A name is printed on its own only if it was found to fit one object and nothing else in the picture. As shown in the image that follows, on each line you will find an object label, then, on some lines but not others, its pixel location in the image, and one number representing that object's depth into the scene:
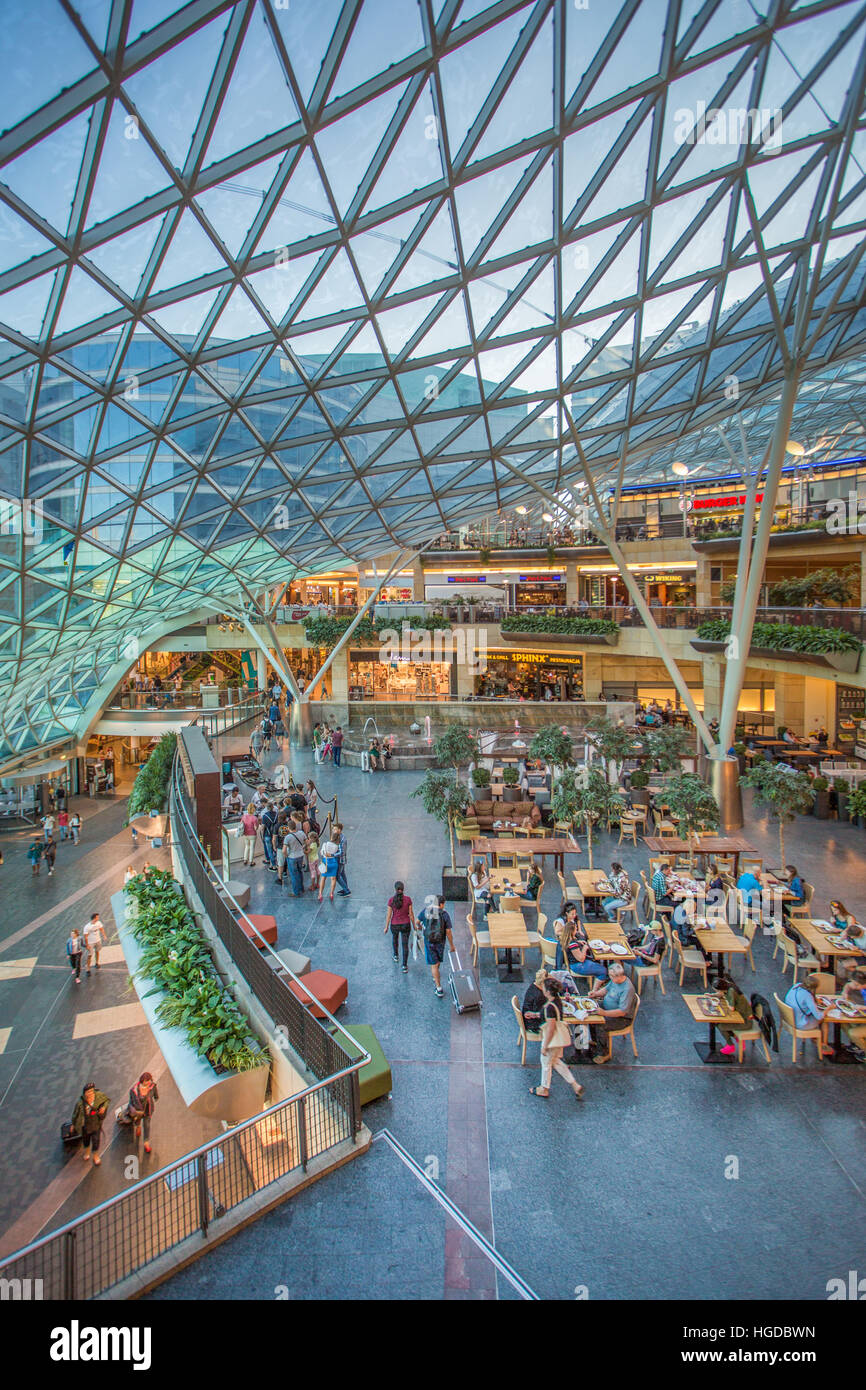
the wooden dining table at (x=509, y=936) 12.89
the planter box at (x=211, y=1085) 9.45
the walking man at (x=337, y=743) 35.19
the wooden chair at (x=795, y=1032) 10.14
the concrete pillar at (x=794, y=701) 39.66
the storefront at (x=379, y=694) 47.19
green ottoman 9.16
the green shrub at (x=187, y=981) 9.98
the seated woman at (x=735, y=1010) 10.27
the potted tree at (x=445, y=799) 18.81
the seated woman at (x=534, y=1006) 10.45
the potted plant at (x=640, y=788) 25.45
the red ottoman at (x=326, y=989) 11.55
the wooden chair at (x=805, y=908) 14.63
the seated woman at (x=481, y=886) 15.86
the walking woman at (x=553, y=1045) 9.45
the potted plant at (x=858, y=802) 20.17
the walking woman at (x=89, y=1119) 11.42
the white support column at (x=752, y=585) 21.72
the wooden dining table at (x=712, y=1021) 10.20
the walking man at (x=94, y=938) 18.19
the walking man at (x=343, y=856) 17.64
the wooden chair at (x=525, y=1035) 10.24
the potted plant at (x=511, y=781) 26.14
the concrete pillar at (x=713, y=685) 37.93
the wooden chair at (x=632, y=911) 15.63
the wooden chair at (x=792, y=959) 12.32
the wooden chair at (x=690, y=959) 12.71
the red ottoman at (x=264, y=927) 14.54
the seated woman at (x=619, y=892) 15.39
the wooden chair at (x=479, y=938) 13.14
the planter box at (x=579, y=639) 45.41
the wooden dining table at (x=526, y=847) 18.22
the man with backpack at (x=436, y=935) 12.84
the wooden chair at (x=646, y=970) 12.48
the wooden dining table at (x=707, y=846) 17.83
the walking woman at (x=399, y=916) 13.70
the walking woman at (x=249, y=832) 20.83
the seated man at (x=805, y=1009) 10.20
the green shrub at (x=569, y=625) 45.28
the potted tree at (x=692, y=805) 18.55
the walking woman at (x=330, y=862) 17.48
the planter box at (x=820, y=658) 24.33
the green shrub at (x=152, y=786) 24.67
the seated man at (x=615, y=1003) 10.40
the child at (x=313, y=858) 18.61
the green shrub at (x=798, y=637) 24.22
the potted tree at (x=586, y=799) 18.92
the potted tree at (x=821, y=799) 24.55
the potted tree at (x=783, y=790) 17.92
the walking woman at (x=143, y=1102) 11.80
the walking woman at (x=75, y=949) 17.45
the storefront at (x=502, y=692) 45.70
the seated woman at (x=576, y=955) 12.12
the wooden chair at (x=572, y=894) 17.28
